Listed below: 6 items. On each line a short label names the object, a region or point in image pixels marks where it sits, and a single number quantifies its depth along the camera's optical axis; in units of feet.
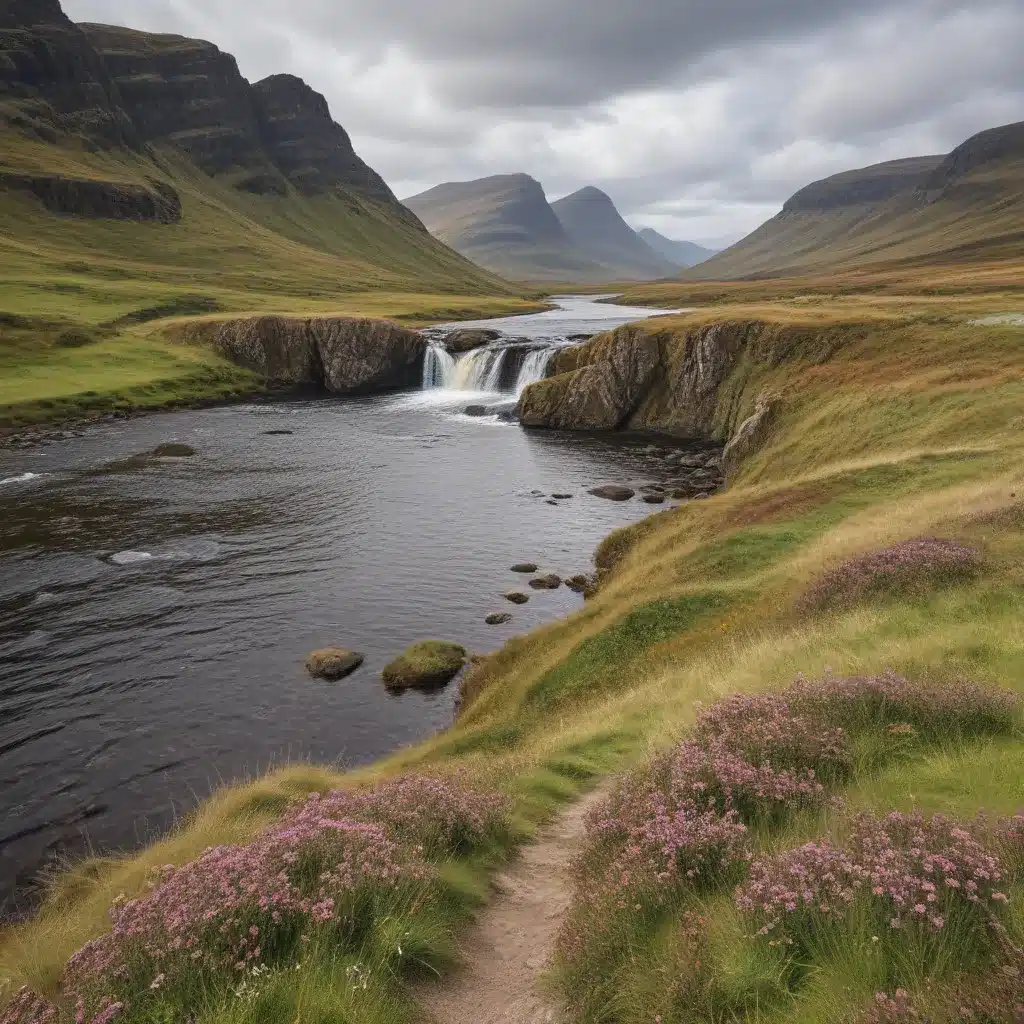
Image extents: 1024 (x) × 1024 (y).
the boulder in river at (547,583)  116.78
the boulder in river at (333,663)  92.36
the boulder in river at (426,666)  89.71
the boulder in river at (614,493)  162.81
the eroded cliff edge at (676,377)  204.54
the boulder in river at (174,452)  202.69
